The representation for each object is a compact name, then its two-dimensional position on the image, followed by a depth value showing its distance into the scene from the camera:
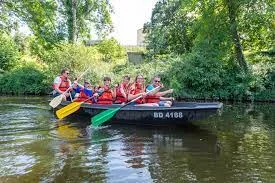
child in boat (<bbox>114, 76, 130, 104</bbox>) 11.11
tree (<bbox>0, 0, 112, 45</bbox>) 21.30
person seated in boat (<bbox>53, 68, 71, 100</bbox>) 12.94
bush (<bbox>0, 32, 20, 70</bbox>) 27.64
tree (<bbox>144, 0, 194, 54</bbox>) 28.87
